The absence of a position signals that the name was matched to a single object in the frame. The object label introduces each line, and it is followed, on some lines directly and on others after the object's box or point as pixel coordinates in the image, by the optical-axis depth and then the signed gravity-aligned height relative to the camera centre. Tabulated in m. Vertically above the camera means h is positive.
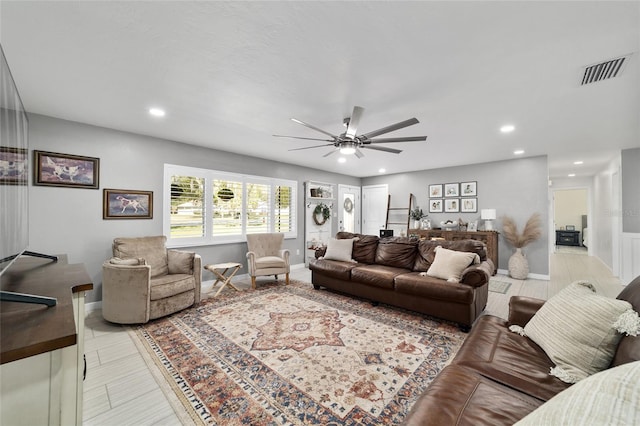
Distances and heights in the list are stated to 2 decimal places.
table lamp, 5.68 -0.08
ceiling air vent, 2.07 +1.22
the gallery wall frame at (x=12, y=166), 1.21 +0.26
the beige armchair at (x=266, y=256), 4.52 -0.81
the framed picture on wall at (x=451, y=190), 6.44 +0.61
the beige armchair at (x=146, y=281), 2.95 -0.85
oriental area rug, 1.74 -1.31
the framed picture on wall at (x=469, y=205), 6.20 +0.21
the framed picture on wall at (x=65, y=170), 3.21 +0.58
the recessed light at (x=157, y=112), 3.08 +1.25
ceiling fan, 2.77 +0.87
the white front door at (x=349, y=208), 7.60 +0.17
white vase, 5.30 -1.09
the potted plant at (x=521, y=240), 5.27 -0.55
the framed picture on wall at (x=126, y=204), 3.68 +0.15
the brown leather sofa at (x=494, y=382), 1.06 -0.84
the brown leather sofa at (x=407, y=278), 2.98 -0.87
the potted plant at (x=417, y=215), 6.92 -0.05
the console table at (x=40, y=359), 0.75 -0.54
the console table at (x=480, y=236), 5.62 -0.52
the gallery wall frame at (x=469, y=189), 6.18 +0.60
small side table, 4.21 -0.94
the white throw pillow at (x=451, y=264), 3.21 -0.64
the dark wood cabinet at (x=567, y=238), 9.91 -0.96
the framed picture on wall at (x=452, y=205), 6.45 +0.21
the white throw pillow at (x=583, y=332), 1.27 -0.64
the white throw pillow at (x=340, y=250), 4.54 -0.65
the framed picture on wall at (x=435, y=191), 6.73 +0.60
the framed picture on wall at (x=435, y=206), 6.73 +0.20
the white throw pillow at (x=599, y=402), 0.54 -0.43
